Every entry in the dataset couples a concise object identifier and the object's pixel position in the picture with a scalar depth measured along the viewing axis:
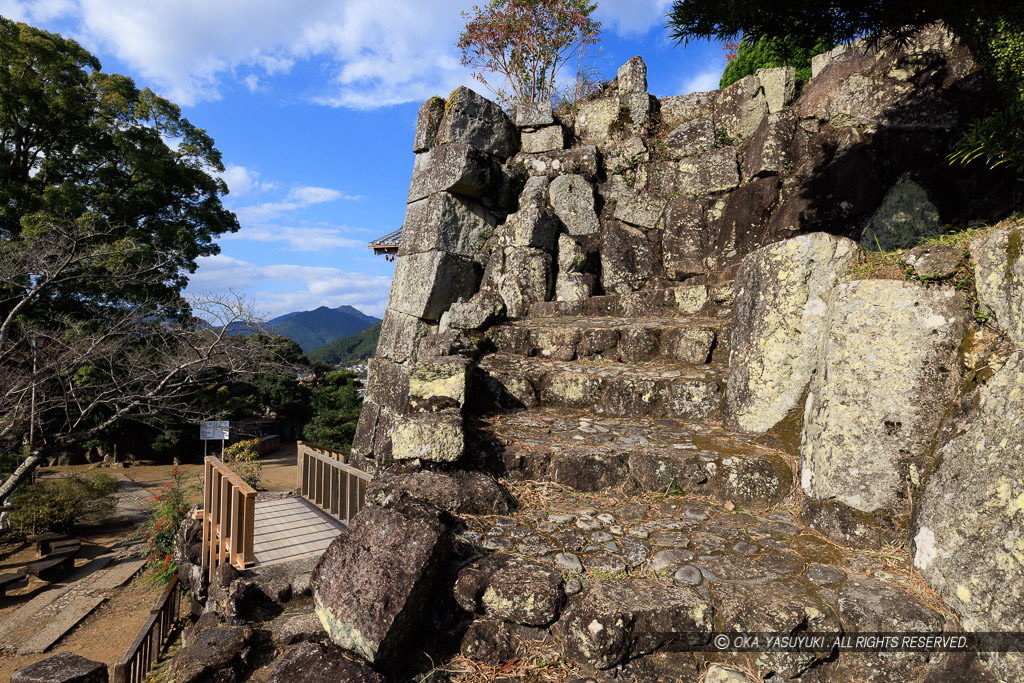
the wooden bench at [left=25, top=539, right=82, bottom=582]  9.65
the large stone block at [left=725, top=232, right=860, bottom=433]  3.31
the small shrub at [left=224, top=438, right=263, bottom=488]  10.04
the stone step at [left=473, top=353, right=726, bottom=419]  4.25
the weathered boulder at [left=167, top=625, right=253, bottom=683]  2.95
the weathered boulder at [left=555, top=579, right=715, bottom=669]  2.21
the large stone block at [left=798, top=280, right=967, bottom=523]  2.62
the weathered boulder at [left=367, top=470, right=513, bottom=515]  3.21
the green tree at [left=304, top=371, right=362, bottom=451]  17.06
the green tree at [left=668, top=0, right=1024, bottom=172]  3.23
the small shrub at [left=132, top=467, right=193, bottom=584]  8.99
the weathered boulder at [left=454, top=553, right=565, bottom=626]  2.42
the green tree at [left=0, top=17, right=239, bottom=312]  14.12
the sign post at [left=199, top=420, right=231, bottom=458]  12.62
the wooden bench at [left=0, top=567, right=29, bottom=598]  9.15
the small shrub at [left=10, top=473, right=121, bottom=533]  11.09
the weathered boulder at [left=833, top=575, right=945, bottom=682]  2.12
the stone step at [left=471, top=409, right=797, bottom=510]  3.20
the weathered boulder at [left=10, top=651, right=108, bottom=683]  4.01
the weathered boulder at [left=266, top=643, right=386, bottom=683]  2.15
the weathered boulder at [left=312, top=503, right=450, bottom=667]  2.25
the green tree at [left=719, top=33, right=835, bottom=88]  8.44
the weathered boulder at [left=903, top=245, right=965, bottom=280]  2.66
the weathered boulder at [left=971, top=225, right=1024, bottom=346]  2.29
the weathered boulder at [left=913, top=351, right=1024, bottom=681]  1.95
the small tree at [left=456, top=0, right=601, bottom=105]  11.75
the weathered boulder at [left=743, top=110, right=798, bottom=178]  6.54
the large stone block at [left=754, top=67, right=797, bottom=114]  7.11
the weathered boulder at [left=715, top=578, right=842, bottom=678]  2.14
